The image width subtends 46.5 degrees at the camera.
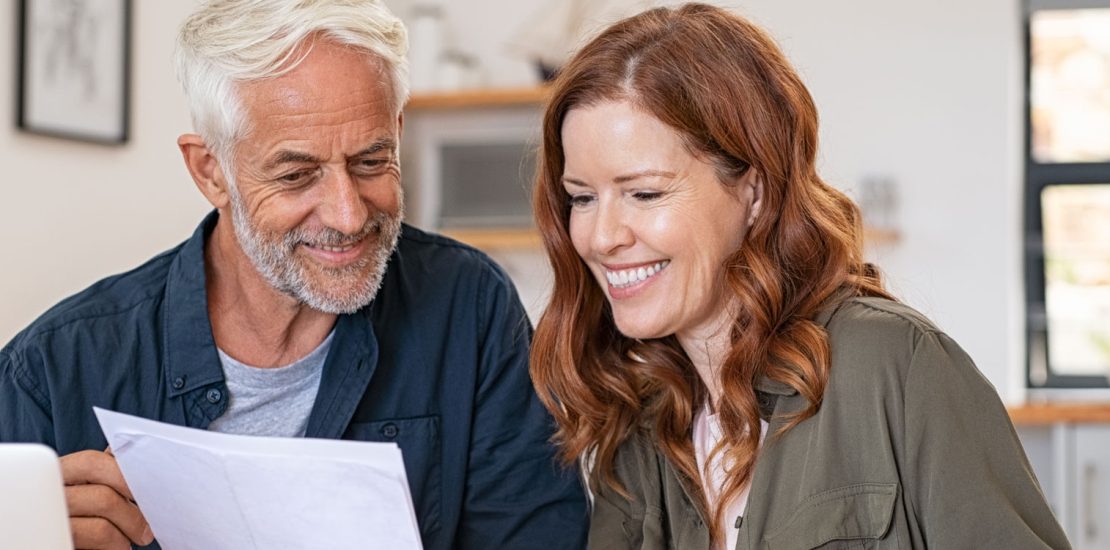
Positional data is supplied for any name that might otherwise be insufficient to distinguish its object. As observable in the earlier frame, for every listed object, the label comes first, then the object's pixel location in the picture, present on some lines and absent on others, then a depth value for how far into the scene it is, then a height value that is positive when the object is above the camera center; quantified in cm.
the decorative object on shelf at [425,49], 432 +80
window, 421 +29
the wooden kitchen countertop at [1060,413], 345 -32
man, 163 -4
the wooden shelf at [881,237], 386 +17
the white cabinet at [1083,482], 349 -51
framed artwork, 269 +48
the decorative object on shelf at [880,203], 404 +28
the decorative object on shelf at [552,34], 411 +82
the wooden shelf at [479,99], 412 +62
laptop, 102 -17
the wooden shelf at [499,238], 413 +17
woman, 137 -4
